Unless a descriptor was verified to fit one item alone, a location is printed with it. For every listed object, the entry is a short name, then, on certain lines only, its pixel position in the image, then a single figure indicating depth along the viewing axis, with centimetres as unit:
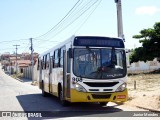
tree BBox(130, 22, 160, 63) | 4841
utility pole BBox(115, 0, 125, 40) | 1796
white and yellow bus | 1306
